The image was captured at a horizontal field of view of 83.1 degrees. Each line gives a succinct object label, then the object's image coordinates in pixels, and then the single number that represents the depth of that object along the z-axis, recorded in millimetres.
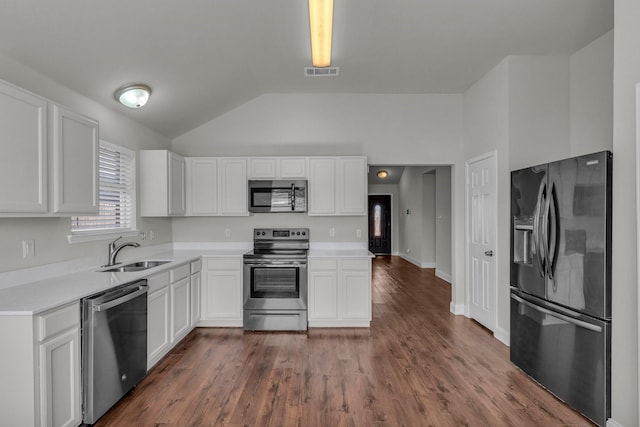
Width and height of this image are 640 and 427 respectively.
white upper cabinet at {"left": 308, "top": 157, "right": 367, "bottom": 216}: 4589
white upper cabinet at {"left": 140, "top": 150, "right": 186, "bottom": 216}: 4109
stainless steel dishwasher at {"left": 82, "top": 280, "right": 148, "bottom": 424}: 2246
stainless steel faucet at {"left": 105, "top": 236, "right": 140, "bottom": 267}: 3428
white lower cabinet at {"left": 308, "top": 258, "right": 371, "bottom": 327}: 4285
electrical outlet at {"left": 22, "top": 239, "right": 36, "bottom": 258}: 2541
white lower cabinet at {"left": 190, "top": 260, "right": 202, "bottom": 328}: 4070
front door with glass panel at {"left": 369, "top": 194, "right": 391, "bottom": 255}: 11516
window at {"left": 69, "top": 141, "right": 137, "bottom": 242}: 3227
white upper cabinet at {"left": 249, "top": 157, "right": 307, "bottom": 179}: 4609
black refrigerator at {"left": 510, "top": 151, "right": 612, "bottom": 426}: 2291
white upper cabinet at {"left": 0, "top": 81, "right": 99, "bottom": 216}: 2039
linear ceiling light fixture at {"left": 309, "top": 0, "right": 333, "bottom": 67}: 2063
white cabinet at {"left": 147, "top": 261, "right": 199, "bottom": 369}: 3111
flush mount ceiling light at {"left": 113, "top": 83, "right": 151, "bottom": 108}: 3318
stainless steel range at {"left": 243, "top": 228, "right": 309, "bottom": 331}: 4203
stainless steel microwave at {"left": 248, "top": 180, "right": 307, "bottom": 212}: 4562
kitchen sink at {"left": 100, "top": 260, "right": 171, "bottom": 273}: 3265
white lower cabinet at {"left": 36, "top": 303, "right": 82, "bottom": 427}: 1925
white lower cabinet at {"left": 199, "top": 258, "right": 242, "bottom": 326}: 4305
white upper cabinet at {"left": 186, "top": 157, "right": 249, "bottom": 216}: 4633
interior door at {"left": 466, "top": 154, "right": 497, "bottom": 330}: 4062
